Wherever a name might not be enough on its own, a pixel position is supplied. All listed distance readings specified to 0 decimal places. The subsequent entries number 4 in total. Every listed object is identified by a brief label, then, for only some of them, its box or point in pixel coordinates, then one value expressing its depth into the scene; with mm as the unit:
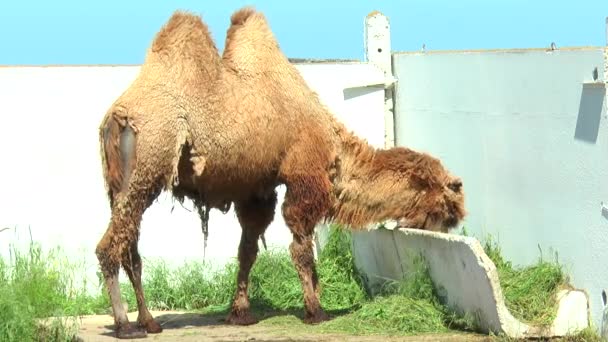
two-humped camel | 10430
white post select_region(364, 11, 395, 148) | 14086
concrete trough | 9570
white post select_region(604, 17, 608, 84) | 9336
